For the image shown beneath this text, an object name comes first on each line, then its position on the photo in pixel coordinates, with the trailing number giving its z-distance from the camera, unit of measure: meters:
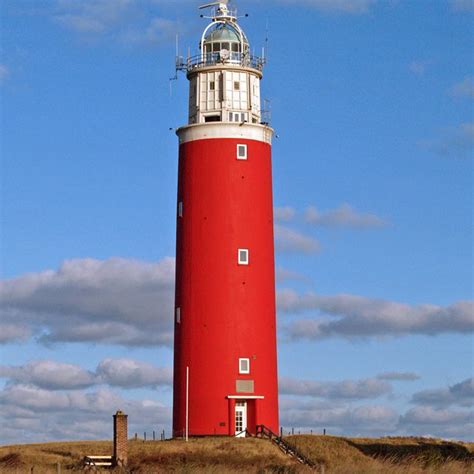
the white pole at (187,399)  67.69
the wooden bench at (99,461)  58.69
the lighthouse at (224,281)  67.62
